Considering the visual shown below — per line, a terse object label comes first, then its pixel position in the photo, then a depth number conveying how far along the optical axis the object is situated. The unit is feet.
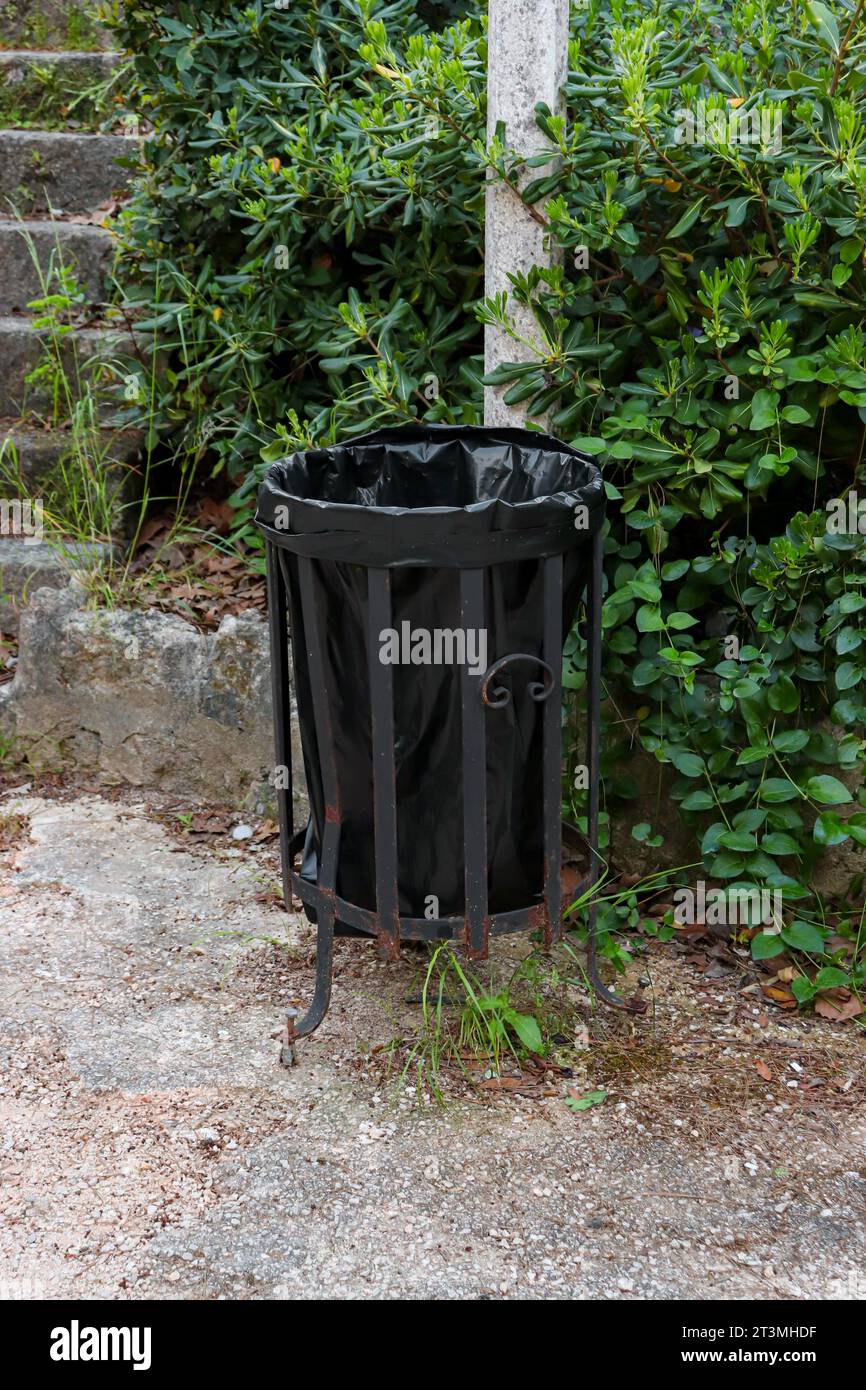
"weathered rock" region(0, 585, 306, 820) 11.44
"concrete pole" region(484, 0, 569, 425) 8.61
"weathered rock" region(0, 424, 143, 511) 12.85
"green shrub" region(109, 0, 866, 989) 8.25
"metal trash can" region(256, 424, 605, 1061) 7.24
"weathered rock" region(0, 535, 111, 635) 12.67
